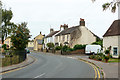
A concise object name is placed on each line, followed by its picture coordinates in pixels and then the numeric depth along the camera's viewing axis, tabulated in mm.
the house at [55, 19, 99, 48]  53750
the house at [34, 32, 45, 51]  84462
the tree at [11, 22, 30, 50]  24969
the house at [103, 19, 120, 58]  31036
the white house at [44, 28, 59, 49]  67350
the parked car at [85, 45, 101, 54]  40906
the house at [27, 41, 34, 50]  102025
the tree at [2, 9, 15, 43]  36697
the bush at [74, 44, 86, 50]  46378
